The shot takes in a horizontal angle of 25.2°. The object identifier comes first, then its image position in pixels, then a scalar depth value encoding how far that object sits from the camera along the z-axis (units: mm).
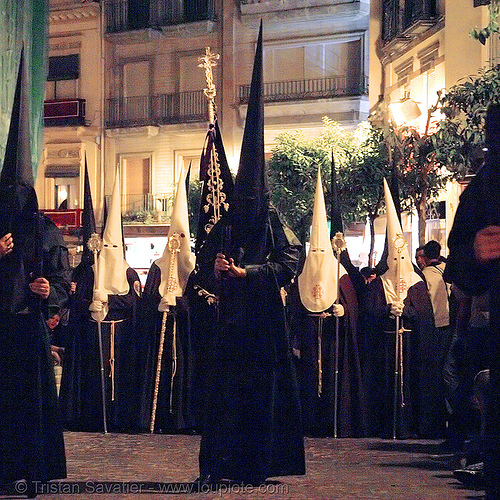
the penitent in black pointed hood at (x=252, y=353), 7234
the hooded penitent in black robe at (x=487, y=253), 3812
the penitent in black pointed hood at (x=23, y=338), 6863
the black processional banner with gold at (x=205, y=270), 8727
